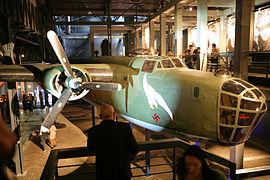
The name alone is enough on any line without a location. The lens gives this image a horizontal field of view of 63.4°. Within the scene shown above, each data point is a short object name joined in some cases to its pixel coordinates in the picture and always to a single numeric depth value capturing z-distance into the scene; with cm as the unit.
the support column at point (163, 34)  2091
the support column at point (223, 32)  2210
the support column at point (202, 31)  1315
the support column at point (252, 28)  1223
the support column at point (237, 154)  1027
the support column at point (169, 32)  3054
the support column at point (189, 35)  3228
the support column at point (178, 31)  1683
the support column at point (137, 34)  3154
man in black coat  329
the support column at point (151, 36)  2411
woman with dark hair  293
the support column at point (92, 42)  2861
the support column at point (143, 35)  2883
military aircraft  614
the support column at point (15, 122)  1066
